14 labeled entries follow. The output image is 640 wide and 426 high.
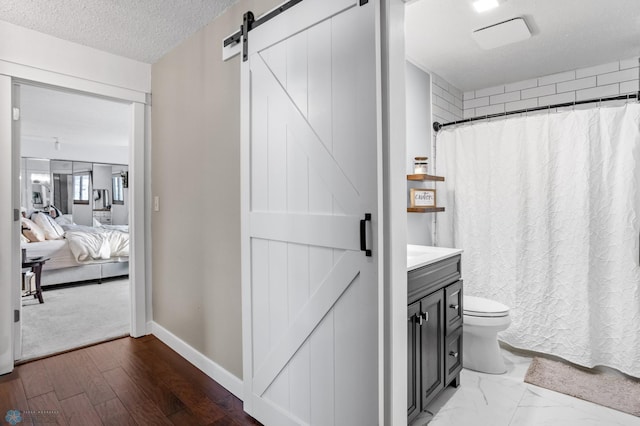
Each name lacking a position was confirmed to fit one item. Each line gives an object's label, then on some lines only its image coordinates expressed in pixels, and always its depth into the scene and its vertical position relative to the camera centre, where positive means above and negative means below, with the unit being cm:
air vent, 224 +120
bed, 458 -61
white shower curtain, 231 -11
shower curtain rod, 225 +74
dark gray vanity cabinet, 166 -66
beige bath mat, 202 -113
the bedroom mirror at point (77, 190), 663 +46
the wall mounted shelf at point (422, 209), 262 +1
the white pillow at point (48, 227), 500 -22
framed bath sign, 264 +10
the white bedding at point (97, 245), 481 -49
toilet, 227 -84
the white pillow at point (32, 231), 479 -27
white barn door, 134 -2
